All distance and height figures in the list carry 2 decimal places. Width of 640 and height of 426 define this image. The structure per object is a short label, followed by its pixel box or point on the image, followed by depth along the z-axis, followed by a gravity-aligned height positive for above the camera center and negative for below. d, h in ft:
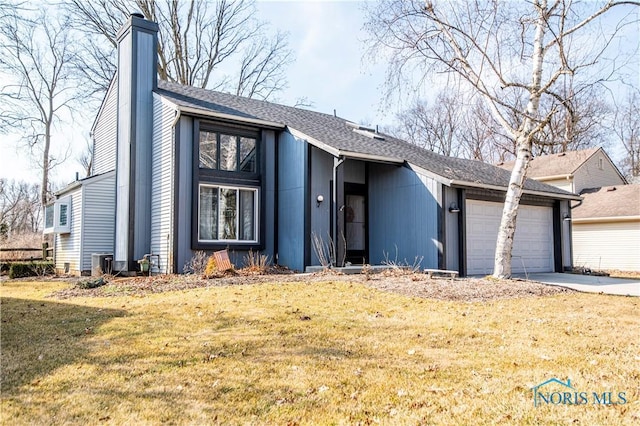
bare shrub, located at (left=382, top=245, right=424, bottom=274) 37.37 -2.60
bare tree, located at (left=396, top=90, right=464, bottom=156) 105.40 +23.45
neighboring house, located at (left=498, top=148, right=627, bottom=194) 75.87 +10.24
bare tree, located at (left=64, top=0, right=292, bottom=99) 72.64 +32.20
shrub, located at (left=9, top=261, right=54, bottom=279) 46.11 -3.40
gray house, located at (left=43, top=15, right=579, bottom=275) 38.83 +3.71
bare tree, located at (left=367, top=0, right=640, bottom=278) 32.86 +13.40
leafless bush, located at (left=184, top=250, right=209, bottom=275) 36.43 -2.29
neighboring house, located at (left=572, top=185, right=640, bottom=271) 62.95 +0.06
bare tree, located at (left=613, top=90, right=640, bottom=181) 96.82 +19.57
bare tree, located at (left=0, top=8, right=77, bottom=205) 78.54 +26.47
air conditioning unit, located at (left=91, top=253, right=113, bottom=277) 41.96 -2.62
